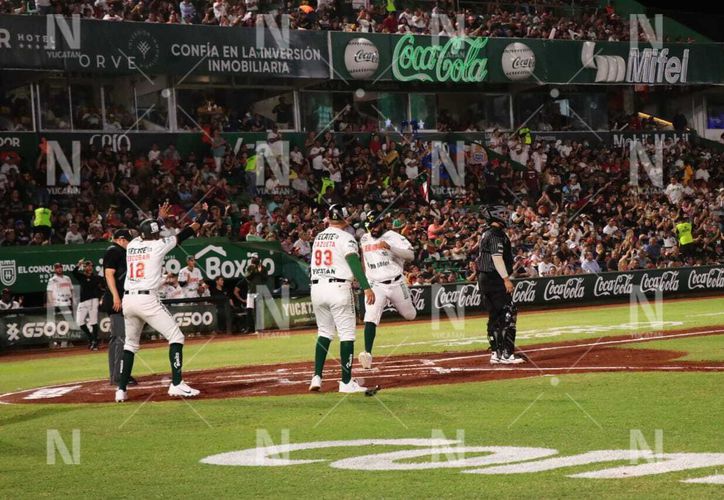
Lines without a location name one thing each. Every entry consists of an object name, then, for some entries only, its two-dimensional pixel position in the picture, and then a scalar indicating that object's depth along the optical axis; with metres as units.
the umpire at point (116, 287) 13.84
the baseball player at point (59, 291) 25.27
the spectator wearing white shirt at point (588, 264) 31.33
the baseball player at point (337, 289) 12.42
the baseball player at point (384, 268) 15.41
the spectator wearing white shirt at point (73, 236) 27.62
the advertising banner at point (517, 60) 37.47
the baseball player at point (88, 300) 23.95
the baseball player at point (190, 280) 26.22
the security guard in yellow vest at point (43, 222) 27.98
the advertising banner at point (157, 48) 30.91
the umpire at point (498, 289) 15.23
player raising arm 12.88
